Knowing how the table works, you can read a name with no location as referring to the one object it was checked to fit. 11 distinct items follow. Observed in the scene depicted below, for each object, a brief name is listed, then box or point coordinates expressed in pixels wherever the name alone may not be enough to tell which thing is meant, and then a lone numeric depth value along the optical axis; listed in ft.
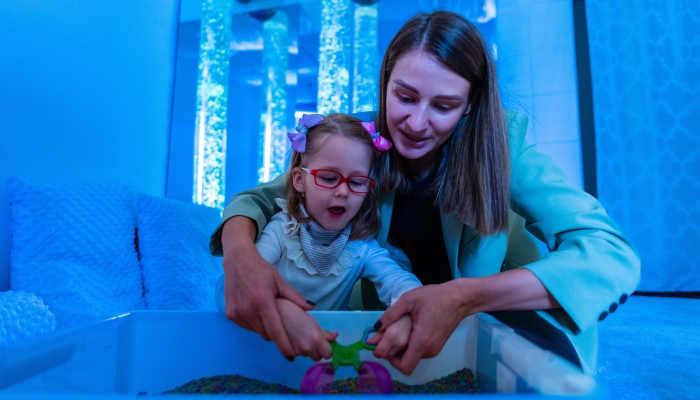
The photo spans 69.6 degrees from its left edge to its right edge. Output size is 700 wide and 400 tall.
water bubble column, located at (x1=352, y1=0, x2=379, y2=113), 8.77
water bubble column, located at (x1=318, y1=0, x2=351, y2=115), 8.66
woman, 2.25
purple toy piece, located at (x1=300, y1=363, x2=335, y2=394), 2.26
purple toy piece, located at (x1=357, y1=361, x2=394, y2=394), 2.27
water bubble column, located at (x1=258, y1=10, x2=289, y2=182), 8.64
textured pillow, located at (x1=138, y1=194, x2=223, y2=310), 4.92
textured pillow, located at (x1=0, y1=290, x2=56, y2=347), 2.84
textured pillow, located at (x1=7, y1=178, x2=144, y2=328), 3.67
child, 3.41
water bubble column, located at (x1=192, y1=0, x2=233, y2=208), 8.14
